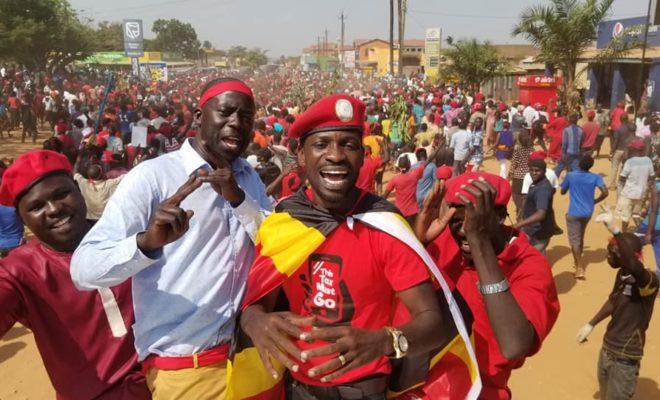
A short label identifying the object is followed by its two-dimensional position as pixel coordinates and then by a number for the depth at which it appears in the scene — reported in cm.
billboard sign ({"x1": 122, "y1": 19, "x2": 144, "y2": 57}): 3062
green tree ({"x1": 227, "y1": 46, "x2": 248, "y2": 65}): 12769
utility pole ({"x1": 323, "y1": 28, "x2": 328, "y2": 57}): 9446
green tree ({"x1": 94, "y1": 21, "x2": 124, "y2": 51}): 4164
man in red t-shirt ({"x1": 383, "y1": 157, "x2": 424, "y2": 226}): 752
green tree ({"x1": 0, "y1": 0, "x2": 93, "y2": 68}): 2903
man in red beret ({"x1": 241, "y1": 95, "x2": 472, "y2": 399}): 186
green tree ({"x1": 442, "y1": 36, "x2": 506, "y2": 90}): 2538
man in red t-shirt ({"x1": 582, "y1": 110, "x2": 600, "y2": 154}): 1192
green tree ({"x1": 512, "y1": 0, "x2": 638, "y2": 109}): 1741
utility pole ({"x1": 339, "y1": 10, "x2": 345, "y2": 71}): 5026
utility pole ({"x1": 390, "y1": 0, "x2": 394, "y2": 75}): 3183
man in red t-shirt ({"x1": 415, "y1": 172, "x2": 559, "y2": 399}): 189
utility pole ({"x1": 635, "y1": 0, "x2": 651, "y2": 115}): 1503
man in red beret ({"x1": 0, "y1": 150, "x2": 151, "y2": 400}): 220
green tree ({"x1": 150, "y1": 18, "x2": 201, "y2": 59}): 10469
